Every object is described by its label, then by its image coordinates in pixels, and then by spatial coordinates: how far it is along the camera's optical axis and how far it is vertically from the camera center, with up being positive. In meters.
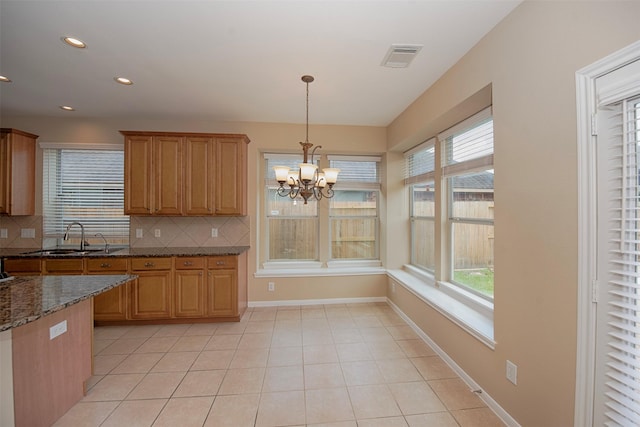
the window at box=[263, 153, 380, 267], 4.32 -0.12
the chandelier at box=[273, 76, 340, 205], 2.32 +0.32
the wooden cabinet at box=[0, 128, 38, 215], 3.42 +0.53
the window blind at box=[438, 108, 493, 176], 2.42 +0.70
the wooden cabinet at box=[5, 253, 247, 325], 3.27 -0.97
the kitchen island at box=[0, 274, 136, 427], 1.51 -0.89
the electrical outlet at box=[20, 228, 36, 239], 3.74 -0.31
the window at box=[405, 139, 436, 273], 3.54 +0.14
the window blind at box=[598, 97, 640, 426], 1.18 -0.27
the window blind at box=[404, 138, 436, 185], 3.44 +0.71
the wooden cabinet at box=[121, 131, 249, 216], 3.51 +0.52
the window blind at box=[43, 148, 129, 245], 3.82 +0.27
